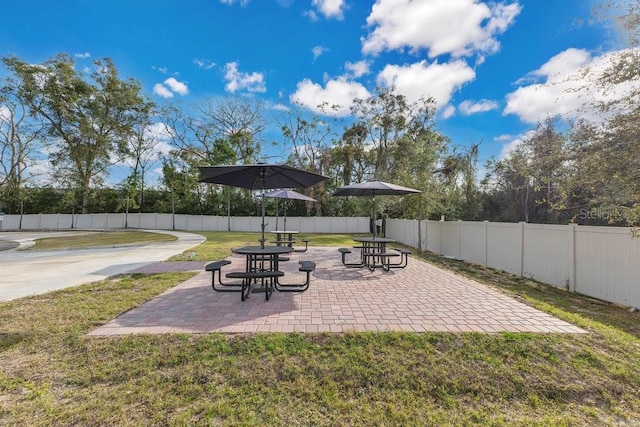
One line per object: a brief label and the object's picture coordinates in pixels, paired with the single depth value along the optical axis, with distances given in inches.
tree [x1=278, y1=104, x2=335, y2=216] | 1060.5
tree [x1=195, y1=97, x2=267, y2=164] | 985.5
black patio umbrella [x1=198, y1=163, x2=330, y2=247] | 185.8
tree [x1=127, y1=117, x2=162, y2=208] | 1035.3
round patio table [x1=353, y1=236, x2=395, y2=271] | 260.7
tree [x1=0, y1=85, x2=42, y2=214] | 905.5
